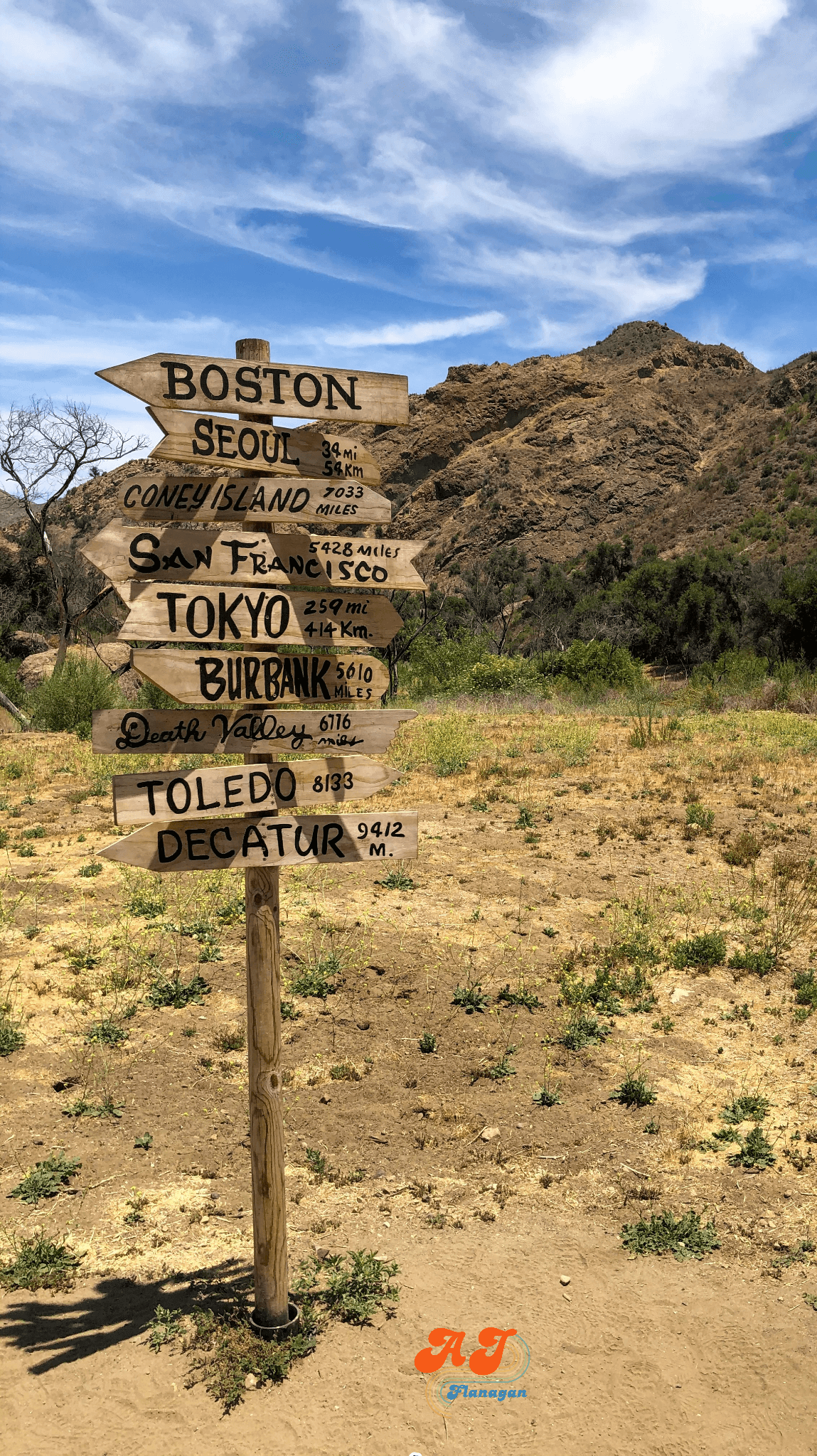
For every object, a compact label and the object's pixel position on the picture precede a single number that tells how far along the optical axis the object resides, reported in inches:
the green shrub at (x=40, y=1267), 142.8
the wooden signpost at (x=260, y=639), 117.2
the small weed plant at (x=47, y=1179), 164.6
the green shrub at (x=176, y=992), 236.2
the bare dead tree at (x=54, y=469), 888.9
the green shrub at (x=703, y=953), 264.8
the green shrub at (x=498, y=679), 986.1
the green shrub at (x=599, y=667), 991.0
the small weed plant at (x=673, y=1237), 155.8
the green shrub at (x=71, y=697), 698.2
